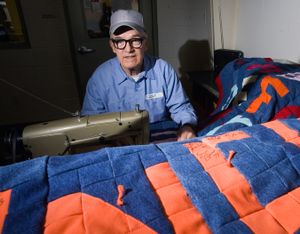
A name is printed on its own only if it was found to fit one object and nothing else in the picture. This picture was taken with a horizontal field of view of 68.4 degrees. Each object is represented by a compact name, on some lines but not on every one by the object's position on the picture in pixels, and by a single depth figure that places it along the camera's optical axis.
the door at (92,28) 2.19
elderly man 1.19
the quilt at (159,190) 0.44
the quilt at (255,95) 1.00
